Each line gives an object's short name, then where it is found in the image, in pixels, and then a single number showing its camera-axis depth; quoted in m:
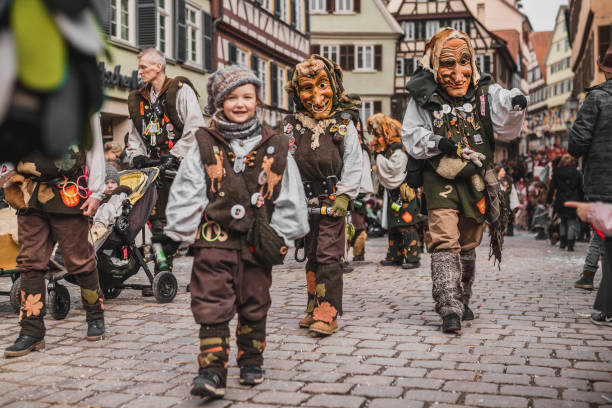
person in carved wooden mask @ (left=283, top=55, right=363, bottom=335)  5.62
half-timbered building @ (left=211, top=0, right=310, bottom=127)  24.09
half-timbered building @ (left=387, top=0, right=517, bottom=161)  51.09
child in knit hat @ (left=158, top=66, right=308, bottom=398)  3.84
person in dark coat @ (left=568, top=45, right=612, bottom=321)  6.05
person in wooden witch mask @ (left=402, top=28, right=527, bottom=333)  5.62
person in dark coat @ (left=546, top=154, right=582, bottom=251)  14.75
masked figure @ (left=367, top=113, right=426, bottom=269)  10.69
